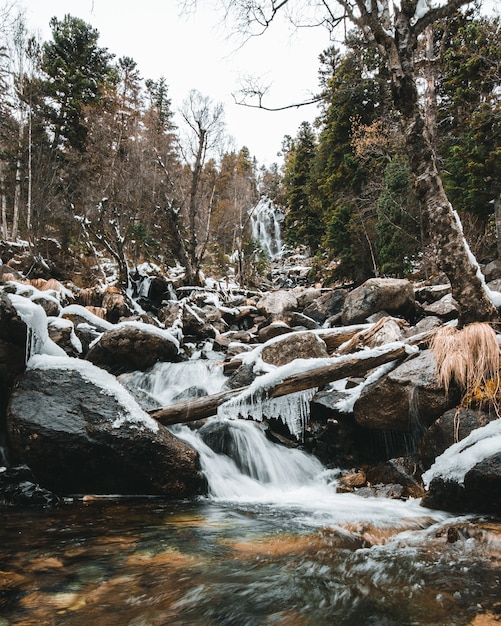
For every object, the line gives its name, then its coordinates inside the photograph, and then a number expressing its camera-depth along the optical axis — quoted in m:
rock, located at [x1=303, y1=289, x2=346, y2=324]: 14.74
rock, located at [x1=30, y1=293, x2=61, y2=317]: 10.27
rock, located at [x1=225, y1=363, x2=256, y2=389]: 6.78
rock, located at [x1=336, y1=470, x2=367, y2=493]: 4.71
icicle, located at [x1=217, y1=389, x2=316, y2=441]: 4.80
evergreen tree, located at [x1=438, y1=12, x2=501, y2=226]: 10.80
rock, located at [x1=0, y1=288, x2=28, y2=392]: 4.71
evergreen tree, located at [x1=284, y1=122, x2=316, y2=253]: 25.64
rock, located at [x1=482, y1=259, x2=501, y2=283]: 11.56
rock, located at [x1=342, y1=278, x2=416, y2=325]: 11.01
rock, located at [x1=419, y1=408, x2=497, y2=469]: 3.89
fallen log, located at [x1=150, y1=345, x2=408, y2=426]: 4.78
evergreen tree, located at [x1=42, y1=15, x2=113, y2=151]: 21.16
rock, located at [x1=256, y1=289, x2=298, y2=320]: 14.65
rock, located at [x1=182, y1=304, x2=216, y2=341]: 12.52
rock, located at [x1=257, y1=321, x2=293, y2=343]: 11.11
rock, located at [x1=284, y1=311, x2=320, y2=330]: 12.81
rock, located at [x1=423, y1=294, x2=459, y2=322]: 9.23
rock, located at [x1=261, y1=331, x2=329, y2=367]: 6.85
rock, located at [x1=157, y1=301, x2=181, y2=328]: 12.98
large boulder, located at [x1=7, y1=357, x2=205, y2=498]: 4.11
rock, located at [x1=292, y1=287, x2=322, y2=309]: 16.92
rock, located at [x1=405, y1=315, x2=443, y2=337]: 8.08
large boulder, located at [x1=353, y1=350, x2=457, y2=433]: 4.36
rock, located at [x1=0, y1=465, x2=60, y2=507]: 3.94
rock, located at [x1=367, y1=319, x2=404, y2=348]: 7.23
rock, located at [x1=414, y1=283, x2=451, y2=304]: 11.85
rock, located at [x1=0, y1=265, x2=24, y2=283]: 12.86
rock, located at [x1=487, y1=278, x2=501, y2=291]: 9.44
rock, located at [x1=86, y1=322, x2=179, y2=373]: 8.75
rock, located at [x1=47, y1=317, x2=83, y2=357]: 8.69
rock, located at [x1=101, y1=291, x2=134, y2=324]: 12.92
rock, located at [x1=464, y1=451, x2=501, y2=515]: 3.19
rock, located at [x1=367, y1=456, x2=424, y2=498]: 4.21
